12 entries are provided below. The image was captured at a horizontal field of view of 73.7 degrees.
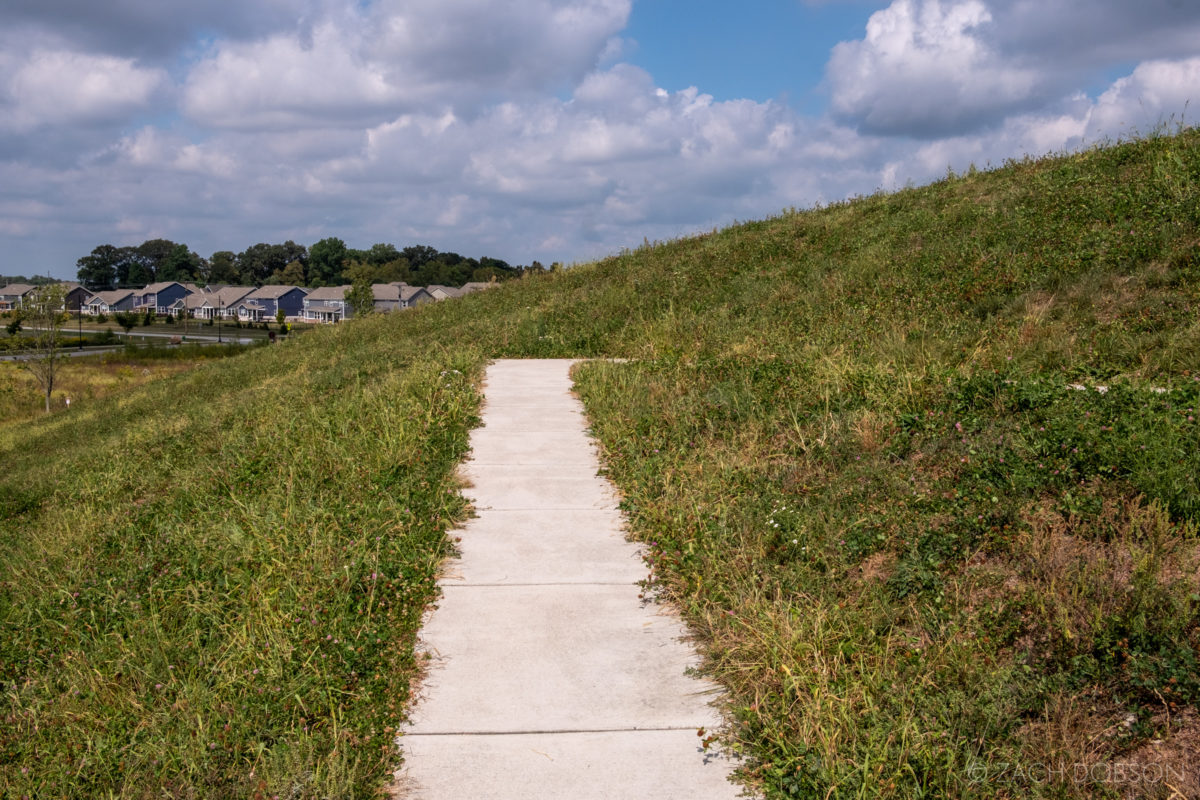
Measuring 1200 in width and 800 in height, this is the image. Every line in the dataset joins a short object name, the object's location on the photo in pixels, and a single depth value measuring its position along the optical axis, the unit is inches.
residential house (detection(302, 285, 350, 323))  4899.1
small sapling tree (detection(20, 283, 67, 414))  1749.5
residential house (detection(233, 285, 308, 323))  5132.9
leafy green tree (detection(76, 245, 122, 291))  6752.0
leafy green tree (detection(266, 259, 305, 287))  5792.3
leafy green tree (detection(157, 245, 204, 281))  6358.3
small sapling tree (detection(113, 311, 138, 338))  3607.5
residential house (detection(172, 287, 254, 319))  5093.5
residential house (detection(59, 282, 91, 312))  4792.1
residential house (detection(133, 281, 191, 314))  5565.9
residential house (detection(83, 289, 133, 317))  5644.7
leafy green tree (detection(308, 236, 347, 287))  6112.2
